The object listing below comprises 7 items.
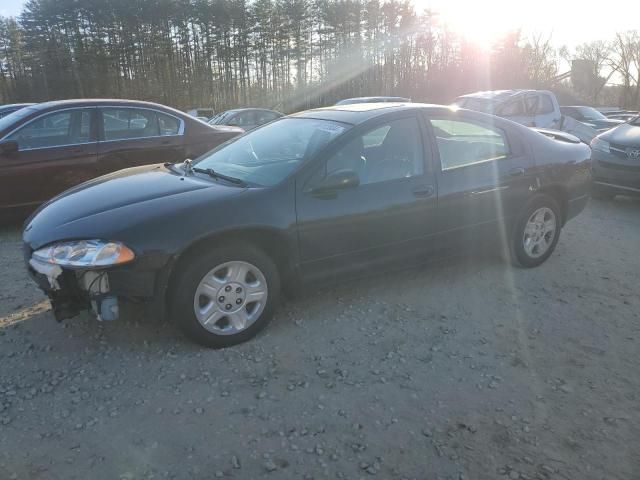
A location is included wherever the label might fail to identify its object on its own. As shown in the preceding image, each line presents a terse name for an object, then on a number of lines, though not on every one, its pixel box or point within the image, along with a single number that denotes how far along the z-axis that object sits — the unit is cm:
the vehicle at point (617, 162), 746
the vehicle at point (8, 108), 989
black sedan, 307
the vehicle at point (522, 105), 1120
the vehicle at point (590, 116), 1678
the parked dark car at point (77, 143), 570
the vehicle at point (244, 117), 1622
